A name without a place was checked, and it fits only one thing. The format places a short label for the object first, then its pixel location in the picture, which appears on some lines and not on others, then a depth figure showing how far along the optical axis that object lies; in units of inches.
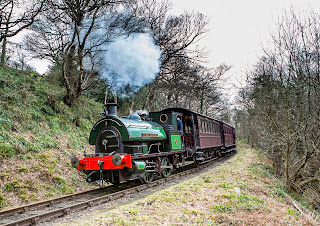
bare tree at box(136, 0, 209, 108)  620.4
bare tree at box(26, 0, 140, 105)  431.5
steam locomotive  277.4
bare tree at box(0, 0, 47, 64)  425.1
